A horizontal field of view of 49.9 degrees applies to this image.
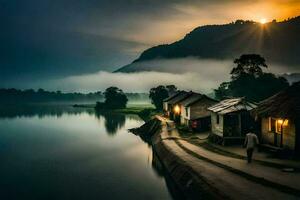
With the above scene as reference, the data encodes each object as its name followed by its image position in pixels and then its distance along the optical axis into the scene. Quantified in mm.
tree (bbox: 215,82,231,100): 121650
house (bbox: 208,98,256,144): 44850
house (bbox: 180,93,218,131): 64250
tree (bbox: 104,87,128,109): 168750
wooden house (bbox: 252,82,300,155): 31109
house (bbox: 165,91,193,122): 80500
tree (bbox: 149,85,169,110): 128250
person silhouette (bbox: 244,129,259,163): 29719
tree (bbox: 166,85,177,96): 169000
